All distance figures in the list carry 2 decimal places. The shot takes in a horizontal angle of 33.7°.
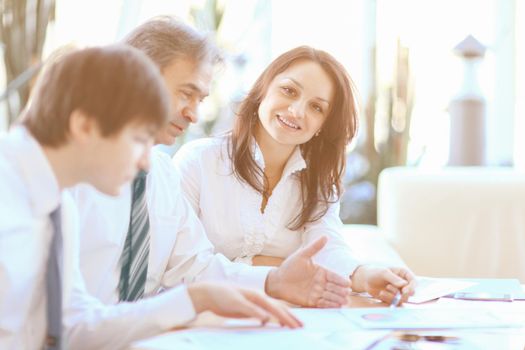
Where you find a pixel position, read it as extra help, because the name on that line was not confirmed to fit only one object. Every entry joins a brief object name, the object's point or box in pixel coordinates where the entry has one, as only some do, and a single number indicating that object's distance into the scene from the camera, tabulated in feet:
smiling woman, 8.45
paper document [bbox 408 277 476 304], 6.65
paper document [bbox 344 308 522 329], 5.34
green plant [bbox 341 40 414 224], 19.22
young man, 4.41
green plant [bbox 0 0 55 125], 14.96
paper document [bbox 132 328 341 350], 4.43
